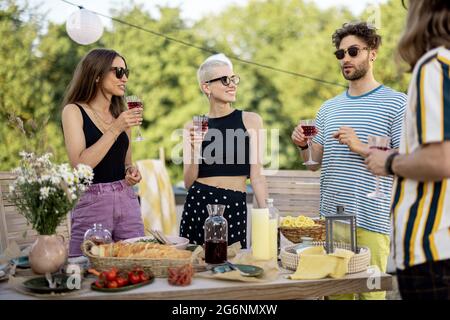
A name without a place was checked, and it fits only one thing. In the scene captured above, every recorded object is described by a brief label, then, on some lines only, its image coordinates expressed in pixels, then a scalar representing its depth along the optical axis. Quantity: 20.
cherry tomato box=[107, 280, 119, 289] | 2.06
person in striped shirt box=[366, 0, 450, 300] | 1.59
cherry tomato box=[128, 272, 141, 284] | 2.11
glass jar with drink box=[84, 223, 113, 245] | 2.42
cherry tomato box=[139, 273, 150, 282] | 2.14
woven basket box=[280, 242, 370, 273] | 2.31
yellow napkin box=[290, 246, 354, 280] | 2.24
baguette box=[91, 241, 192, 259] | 2.29
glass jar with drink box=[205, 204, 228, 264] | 2.41
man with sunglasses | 2.93
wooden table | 2.06
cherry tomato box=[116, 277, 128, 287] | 2.08
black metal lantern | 2.32
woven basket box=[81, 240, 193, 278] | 2.24
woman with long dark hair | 2.95
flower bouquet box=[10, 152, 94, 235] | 2.16
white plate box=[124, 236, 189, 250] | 2.54
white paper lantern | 4.48
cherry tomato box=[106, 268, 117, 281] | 2.09
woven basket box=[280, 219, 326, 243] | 2.68
